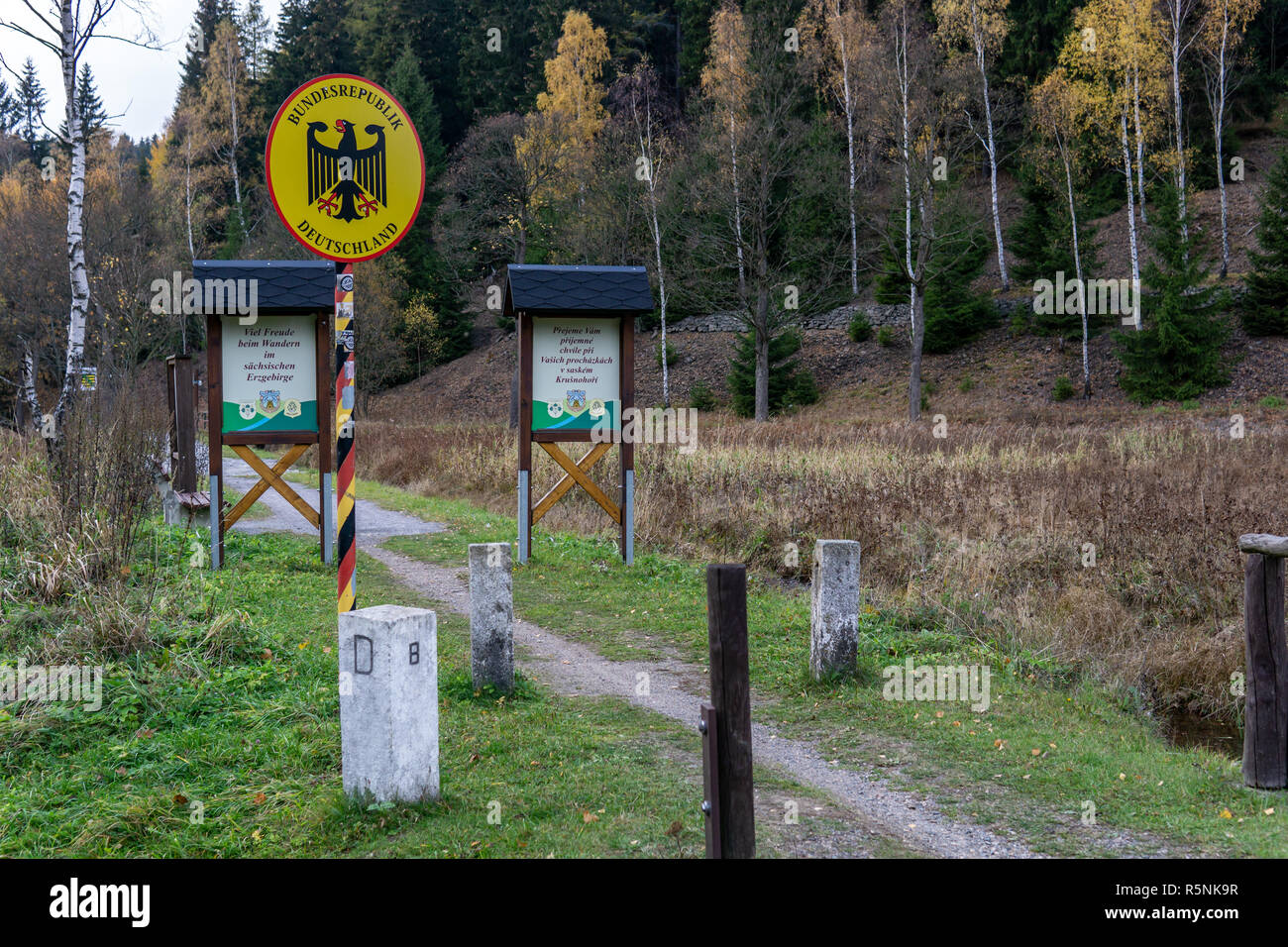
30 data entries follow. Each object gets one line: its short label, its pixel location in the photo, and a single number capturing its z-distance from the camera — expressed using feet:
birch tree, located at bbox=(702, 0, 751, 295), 112.47
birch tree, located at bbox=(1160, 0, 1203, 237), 105.40
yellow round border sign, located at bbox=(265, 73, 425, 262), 17.38
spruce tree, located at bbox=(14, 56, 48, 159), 200.32
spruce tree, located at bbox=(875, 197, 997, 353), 118.01
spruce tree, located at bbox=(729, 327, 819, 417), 116.88
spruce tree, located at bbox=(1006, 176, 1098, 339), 111.96
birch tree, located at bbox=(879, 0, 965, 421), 102.42
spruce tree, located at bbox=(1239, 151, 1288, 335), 99.96
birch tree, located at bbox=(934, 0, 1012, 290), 120.06
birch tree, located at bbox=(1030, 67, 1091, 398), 110.22
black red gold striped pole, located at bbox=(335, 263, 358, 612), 17.40
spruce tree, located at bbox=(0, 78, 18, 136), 243.19
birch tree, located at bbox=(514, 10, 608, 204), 138.21
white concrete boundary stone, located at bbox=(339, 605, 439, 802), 14.43
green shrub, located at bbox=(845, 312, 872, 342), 130.00
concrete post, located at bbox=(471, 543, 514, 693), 21.16
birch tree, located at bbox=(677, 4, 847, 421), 110.83
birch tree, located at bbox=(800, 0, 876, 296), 131.23
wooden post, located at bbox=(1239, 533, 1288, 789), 16.85
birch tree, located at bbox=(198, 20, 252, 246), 163.02
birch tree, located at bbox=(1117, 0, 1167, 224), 105.09
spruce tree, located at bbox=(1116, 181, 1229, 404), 95.71
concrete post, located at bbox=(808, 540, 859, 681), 22.31
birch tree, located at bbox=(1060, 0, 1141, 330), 105.81
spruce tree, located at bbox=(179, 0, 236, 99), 194.90
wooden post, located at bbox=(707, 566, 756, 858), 10.68
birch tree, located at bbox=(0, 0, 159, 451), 51.80
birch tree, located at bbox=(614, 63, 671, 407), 125.08
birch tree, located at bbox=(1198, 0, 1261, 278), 114.83
